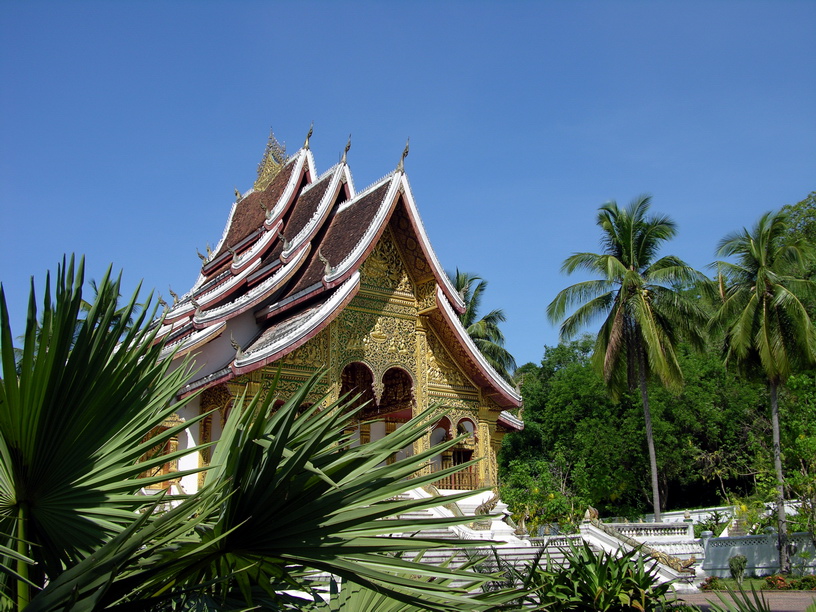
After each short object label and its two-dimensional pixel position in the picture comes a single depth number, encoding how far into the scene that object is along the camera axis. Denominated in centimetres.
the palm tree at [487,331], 3564
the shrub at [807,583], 1442
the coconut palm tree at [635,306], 2123
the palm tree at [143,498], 259
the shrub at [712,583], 1439
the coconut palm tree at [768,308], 1834
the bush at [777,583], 1439
